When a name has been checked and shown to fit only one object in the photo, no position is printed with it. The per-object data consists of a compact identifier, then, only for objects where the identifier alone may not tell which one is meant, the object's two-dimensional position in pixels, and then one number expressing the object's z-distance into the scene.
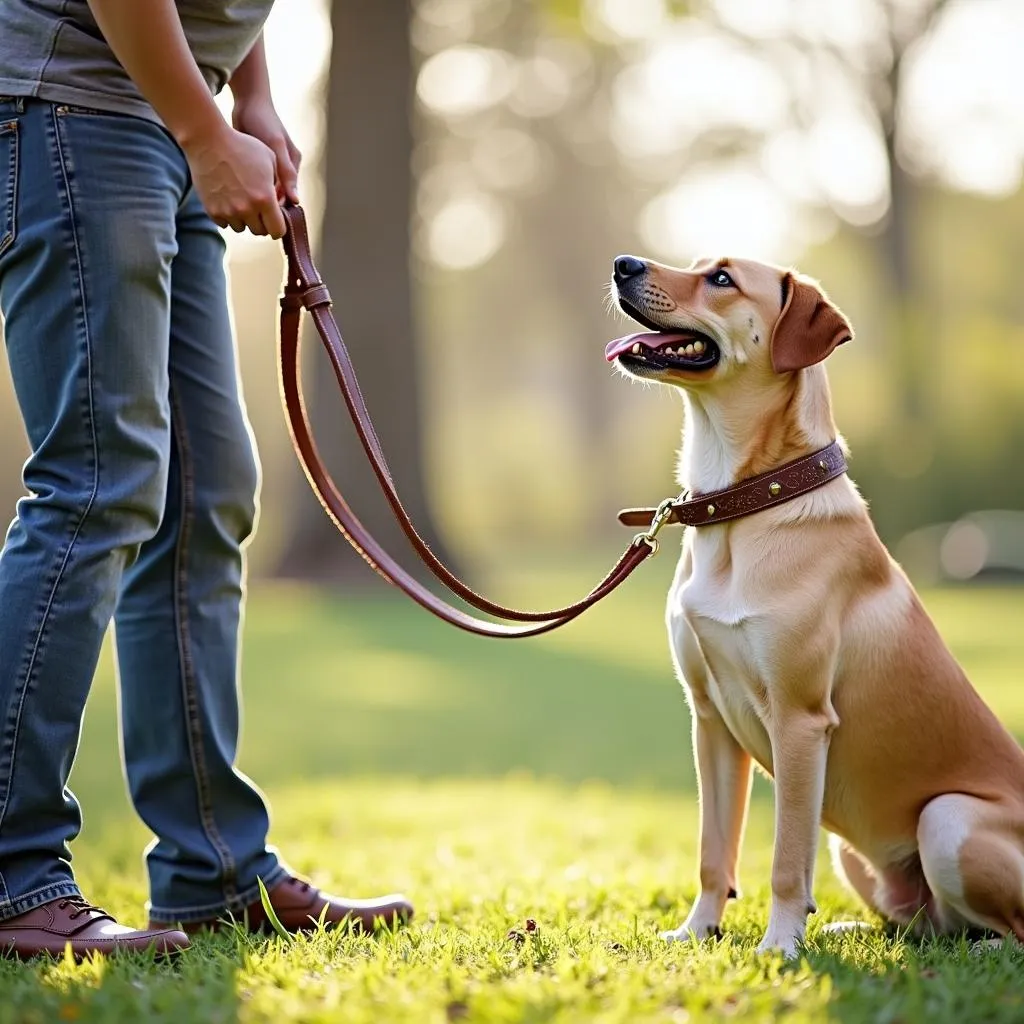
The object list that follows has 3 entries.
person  2.71
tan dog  3.05
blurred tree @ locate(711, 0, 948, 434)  21.81
